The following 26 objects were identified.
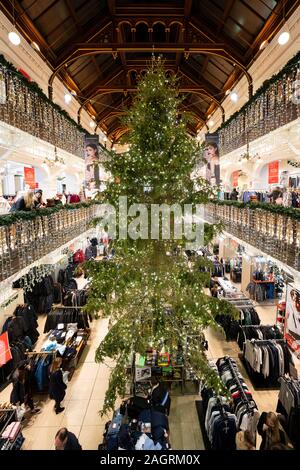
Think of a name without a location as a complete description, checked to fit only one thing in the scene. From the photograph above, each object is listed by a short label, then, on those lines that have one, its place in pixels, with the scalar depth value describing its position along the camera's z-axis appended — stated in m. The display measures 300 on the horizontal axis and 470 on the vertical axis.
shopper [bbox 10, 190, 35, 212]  7.72
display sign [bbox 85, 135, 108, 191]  14.20
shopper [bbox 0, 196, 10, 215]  9.72
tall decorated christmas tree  5.78
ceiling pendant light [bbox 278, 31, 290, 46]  6.59
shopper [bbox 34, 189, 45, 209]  8.59
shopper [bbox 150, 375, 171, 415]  6.07
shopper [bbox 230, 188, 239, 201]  14.27
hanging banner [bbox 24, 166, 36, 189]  15.82
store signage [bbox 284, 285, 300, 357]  7.37
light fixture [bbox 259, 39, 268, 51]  10.47
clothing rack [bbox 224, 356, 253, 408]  5.84
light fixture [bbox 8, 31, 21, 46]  6.87
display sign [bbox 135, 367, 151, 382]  7.19
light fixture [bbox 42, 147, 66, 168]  11.18
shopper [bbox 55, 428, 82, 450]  4.61
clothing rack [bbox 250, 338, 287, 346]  7.54
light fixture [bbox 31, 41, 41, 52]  10.49
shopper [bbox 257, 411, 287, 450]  4.72
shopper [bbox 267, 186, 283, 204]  10.69
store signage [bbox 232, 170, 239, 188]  19.20
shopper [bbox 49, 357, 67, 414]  6.58
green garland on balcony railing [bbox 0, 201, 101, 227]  5.92
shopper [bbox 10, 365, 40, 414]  6.45
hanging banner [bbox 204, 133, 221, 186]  13.46
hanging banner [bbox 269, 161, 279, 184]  15.90
